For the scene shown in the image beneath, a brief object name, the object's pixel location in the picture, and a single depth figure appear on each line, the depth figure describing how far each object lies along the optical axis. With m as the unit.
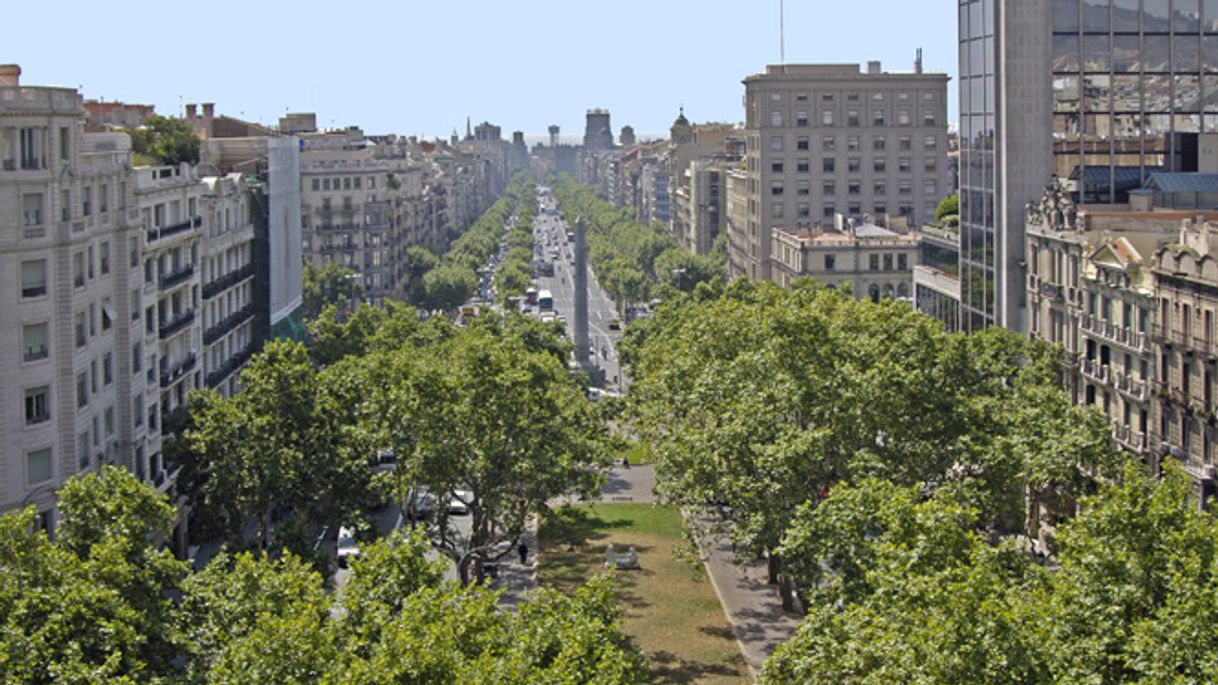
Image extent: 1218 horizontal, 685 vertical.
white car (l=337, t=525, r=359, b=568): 74.81
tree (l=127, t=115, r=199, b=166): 97.56
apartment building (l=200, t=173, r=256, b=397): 94.31
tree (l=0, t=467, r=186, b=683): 39.06
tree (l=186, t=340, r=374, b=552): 63.75
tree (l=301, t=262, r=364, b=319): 158.38
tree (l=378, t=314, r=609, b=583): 65.12
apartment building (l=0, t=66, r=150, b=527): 59.78
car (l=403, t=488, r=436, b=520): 69.12
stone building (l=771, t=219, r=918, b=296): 147.25
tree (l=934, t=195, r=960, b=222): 134.25
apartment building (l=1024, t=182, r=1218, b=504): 68.75
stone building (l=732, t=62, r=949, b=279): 166.50
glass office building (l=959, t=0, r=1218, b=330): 93.12
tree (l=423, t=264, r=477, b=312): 188.75
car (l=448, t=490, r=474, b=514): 88.62
